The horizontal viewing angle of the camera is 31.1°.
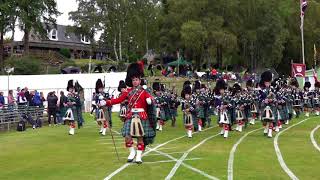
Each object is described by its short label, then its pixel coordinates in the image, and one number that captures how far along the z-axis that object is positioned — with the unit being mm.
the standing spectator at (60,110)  30652
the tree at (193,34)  59594
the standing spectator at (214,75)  52750
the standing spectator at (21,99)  30866
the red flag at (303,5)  43972
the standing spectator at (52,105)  30234
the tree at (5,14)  58156
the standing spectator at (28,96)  31569
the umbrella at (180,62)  64350
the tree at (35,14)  60125
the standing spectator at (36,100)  31919
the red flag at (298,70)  41969
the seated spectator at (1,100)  28806
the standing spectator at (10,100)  28883
